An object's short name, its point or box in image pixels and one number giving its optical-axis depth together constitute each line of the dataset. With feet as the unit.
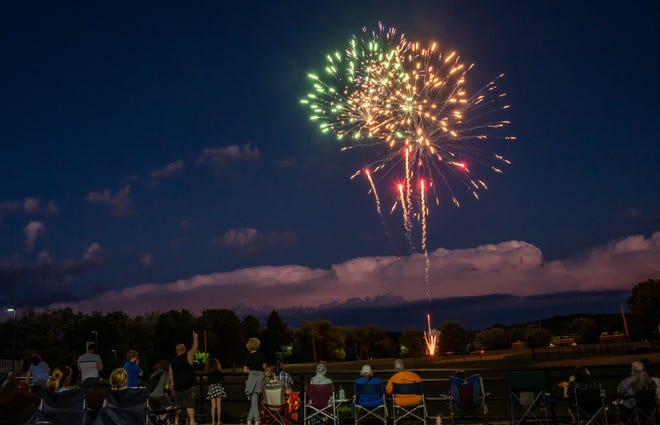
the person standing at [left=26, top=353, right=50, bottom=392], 32.81
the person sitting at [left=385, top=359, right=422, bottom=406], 27.30
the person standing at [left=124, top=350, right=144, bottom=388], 30.42
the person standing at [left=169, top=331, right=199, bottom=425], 29.43
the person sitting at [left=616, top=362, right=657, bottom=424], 24.74
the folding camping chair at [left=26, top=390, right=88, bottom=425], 20.53
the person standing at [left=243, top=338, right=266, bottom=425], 30.08
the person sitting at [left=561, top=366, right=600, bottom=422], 25.35
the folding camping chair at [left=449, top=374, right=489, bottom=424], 27.07
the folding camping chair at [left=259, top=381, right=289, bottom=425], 28.17
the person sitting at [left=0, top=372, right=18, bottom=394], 26.84
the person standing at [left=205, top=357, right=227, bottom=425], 30.58
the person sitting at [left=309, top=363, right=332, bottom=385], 28.85
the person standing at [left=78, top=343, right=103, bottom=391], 29.73
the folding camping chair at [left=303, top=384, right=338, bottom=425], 28.37
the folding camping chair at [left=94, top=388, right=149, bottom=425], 20.62
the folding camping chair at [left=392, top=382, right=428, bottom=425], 27.30
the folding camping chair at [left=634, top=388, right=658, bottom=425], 24.48
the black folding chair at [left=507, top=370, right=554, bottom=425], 26.78
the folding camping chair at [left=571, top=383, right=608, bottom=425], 25.04
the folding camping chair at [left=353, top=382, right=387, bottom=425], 27.76
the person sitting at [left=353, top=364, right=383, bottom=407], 27.81
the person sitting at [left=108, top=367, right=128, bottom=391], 21.07
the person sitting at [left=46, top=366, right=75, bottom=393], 21.18
